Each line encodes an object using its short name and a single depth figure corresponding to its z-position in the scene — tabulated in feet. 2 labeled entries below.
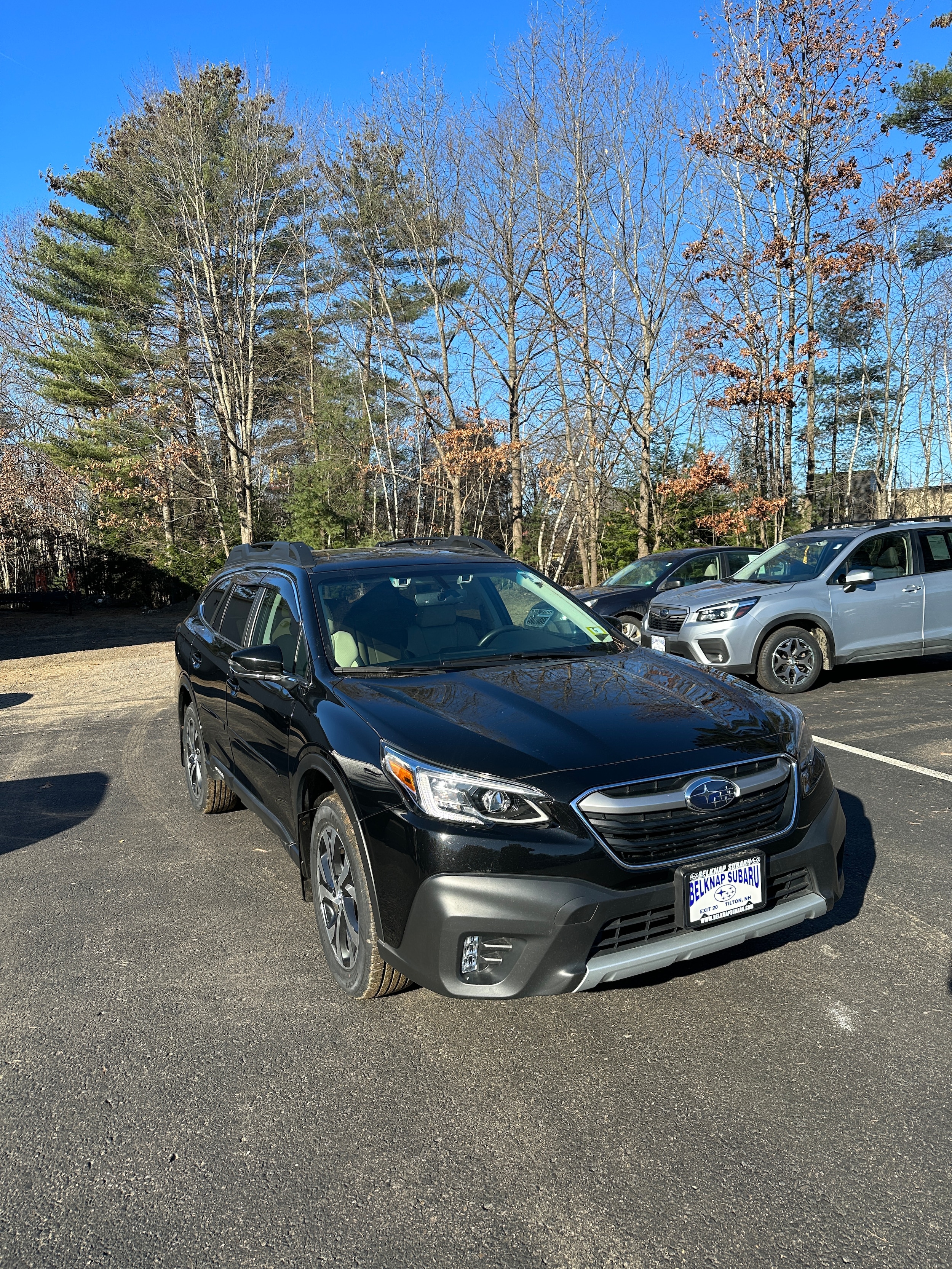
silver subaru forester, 32.63
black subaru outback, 9.77
